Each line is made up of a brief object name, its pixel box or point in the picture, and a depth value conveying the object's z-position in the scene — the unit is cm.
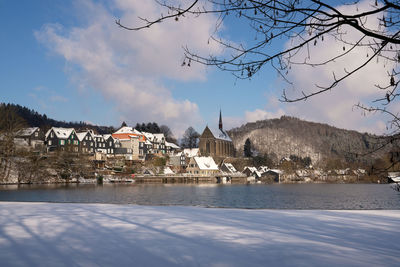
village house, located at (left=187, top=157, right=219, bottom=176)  9581
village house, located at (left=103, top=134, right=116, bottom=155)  10256
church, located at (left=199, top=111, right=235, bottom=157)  13768
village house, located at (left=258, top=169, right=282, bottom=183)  10312
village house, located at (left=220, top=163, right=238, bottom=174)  10556
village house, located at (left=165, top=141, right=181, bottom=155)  12769
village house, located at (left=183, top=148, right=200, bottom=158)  12149
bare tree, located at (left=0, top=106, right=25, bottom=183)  5412
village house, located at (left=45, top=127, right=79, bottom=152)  8869
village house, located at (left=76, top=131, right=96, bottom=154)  9338
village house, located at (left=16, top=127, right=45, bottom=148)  8569
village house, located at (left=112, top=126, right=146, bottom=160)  10519
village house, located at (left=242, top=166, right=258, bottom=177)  10475
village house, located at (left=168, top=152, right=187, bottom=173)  10294
